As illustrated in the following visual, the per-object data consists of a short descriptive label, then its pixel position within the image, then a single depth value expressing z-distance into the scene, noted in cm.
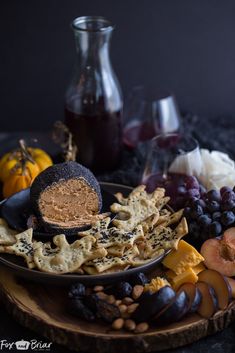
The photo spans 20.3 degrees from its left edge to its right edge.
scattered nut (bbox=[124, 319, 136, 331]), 141
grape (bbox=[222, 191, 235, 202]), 167
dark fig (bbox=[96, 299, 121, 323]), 143
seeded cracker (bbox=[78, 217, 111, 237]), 159
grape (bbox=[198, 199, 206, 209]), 169
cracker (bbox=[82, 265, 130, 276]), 149
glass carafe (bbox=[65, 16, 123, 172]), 197
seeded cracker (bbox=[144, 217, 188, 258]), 155
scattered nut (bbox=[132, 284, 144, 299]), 148
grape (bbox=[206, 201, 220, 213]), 168
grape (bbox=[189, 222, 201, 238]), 167
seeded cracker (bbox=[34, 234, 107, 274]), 149
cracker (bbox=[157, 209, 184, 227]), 166
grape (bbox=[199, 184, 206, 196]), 178
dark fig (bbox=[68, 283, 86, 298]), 146
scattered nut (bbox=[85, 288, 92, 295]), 149
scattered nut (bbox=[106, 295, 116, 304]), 145
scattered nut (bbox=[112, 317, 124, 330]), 141
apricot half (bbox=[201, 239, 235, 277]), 158
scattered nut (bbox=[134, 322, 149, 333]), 140
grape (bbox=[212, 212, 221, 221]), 167
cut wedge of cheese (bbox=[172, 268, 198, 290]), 151
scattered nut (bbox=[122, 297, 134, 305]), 146
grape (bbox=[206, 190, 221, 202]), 170
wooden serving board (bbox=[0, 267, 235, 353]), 140
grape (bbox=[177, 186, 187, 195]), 177
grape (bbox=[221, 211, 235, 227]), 164
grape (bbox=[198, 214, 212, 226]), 165
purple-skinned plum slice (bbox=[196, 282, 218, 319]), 145
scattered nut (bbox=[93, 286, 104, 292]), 148
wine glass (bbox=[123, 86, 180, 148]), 219
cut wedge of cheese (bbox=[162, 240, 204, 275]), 154
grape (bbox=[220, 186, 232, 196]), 171
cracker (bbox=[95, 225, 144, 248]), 155
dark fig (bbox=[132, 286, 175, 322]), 141
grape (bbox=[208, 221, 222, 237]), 164
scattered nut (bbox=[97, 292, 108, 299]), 146
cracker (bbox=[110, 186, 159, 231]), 162
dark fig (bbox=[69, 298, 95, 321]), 144
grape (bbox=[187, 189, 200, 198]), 174
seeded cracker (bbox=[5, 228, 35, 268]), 151
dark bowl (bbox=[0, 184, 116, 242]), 162
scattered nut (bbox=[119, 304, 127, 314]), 144
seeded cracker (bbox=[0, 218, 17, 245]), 158
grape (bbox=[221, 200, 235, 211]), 166
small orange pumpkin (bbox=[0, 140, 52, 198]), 191
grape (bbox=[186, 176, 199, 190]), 177
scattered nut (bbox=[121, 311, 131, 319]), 144
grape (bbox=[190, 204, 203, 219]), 167
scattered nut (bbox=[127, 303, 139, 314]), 144
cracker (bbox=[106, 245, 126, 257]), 153
